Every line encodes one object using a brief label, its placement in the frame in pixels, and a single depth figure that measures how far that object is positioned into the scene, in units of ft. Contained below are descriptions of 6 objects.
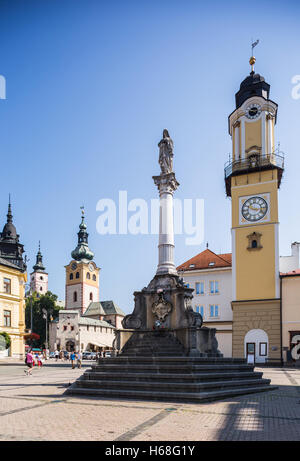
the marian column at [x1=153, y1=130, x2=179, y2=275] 66.74
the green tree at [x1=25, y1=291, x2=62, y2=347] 296.92
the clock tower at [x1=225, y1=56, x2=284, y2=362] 119.85
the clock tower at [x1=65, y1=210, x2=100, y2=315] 359.05
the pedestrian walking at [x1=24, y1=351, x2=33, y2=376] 78.75
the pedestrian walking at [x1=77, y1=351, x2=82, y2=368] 114.23
